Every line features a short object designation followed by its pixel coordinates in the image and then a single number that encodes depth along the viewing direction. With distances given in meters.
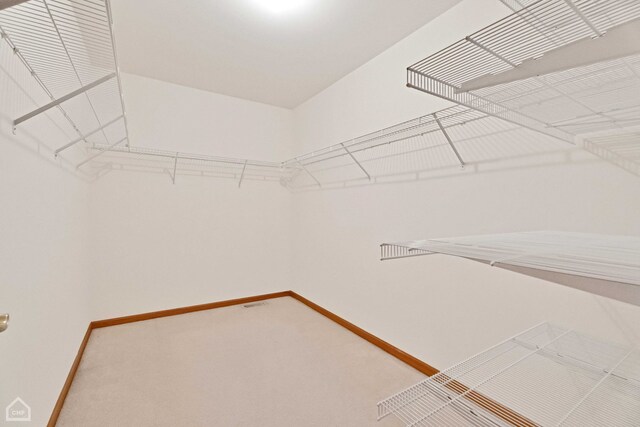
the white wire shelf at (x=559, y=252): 0.50
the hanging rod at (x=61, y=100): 1.04
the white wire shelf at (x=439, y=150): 1.49
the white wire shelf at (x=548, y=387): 0.74
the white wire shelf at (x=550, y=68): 0.60
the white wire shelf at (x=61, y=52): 0.84
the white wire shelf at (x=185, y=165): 2.64
